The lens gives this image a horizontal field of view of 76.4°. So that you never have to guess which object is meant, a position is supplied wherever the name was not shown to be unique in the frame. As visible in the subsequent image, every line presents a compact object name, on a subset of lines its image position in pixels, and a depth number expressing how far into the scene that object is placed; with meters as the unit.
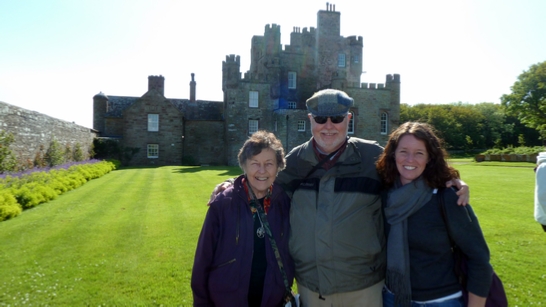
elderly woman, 2.84
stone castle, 31.59
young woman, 2.57
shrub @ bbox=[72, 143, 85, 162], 22.63
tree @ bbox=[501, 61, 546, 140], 42.62
